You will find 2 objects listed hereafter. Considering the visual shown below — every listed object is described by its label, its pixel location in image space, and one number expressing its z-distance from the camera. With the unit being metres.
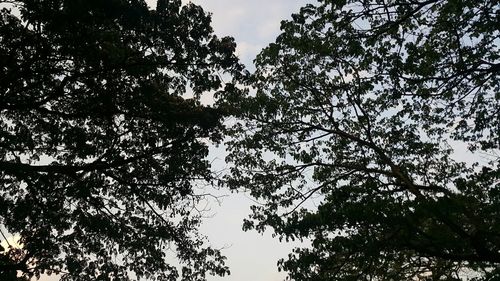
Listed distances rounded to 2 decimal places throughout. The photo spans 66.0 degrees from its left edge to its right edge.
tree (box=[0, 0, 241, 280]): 7.13
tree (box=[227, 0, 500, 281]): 7.96
